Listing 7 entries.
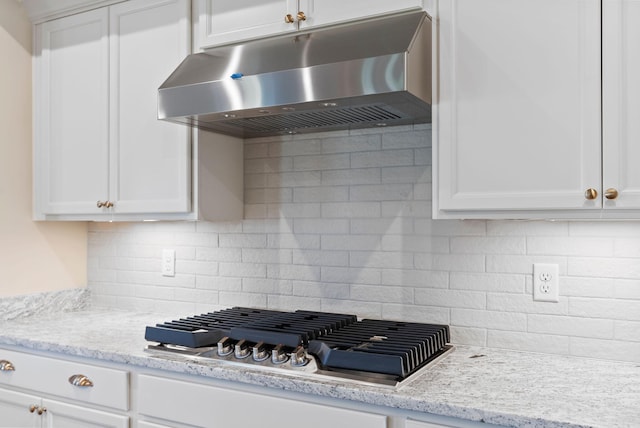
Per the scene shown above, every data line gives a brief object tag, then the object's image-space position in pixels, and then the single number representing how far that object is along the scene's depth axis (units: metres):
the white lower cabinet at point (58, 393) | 2.03
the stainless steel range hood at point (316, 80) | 1.73
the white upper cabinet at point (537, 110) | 1.56
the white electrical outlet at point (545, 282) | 1.96
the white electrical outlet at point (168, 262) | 2.76
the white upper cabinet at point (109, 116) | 2.33
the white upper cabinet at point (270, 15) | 1.92
